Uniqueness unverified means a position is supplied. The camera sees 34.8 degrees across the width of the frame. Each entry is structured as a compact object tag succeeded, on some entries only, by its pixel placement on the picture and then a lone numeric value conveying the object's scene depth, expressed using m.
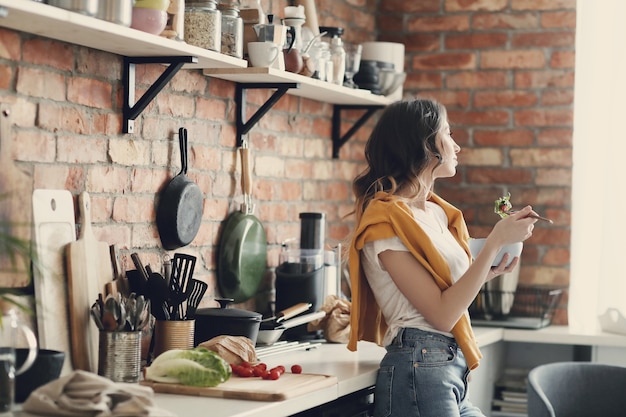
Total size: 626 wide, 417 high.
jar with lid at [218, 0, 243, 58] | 2.77
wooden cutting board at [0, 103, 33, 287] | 2.20
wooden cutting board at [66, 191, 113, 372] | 2.33
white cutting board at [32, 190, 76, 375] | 2.27
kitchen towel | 1.88
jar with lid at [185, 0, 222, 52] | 2.64
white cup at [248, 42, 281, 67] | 2.90
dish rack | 3.82
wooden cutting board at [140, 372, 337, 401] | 2.18
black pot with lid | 2.68
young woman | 2.55
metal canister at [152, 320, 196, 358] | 2.54
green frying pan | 3.11
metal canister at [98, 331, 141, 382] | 2.26
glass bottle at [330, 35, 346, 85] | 3.36
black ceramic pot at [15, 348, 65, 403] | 2.03
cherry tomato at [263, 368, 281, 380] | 2.37
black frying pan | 2.80
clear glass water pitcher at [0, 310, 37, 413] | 1.85
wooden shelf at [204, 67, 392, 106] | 2.90
